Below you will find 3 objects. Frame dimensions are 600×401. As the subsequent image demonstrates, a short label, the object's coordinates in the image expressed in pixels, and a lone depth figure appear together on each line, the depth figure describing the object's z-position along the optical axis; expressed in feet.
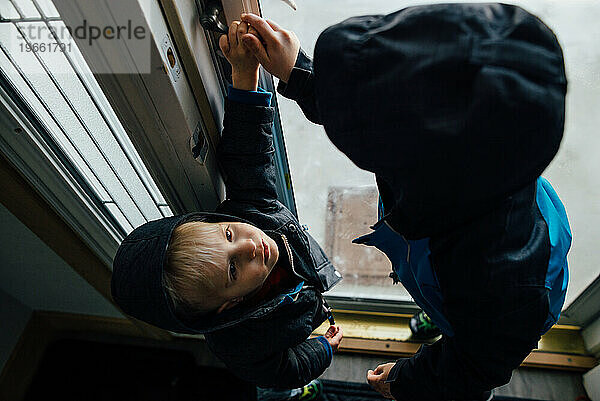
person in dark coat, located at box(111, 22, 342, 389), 2.35
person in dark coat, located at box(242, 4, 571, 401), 1.37
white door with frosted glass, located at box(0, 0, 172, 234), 1.77
